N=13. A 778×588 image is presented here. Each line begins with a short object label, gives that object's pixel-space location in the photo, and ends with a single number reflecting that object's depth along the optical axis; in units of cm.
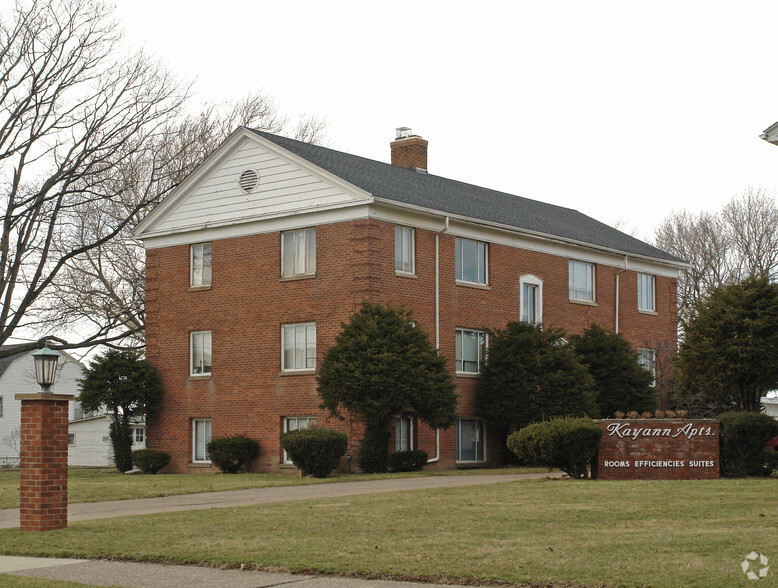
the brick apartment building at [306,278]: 3231
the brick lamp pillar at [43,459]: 1555
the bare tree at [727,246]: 6138
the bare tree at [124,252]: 4362
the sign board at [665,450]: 2161
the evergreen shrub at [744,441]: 2186
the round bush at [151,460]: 3519
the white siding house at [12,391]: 6462
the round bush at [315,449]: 2778
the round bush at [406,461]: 3028
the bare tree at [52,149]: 3678
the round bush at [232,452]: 3319
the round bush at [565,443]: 2162
